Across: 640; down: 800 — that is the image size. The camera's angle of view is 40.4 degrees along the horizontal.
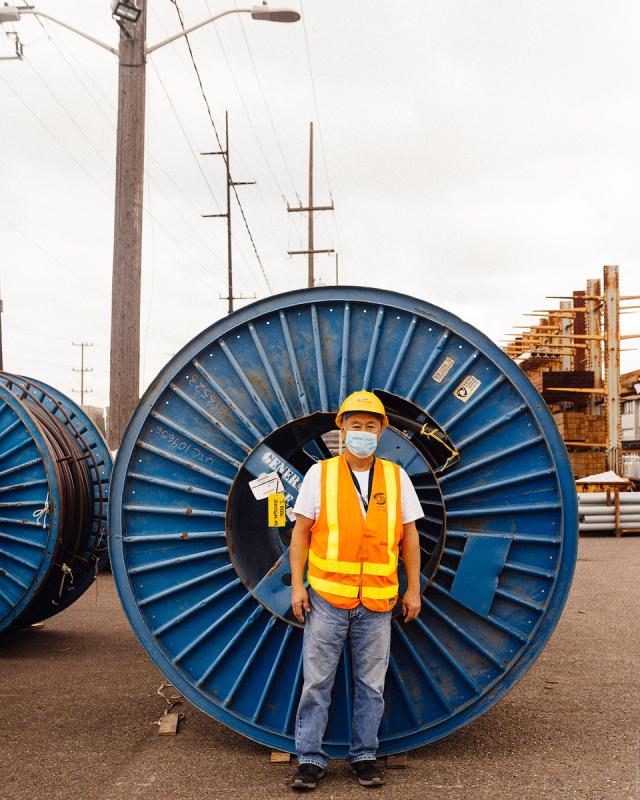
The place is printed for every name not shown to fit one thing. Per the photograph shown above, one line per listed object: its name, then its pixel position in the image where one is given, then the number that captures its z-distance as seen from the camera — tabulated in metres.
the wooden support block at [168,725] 5.18
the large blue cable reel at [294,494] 4.79
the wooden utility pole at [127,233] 10.33
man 4.42
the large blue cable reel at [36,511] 7.20
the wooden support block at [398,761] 4.66
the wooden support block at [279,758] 4.74
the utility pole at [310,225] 37.00
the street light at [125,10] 10.45
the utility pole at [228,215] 32.38
